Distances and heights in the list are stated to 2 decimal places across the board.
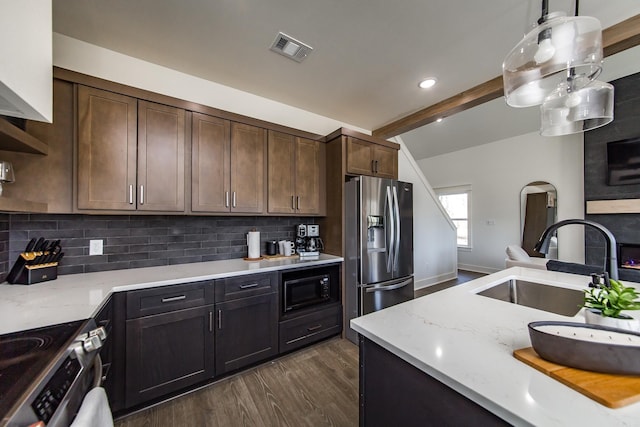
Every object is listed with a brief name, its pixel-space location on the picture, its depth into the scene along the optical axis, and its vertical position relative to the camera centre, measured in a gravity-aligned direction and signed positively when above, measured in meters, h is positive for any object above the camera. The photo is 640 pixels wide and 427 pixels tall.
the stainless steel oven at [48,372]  0.58 -0.46
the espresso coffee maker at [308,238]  2.83 -0.30
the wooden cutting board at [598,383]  0.53 -0.42
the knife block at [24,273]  1.52 -0.38
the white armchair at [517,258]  3.43 -0.72
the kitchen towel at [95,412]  0.61 -0.54
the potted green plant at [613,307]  0.74 -0.31
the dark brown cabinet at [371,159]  2.73 +0.67
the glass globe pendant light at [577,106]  1.37 +0.65
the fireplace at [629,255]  3.21 -0.59
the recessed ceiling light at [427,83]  2.42 +1.36
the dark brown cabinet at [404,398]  0.64 -0.59
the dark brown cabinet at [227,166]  2.10 +0.45
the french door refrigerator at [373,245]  2.51 -0.35
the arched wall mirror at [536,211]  4.57 +0.03
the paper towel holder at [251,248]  2.48 -0.36
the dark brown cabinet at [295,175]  2.51 +0.43
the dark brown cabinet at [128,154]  1.69 +0.47
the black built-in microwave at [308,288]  2.21 -0.74
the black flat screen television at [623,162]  3.24 +0.71
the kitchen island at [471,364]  0.53 -0.44
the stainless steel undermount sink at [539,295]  1.42 -0.54
